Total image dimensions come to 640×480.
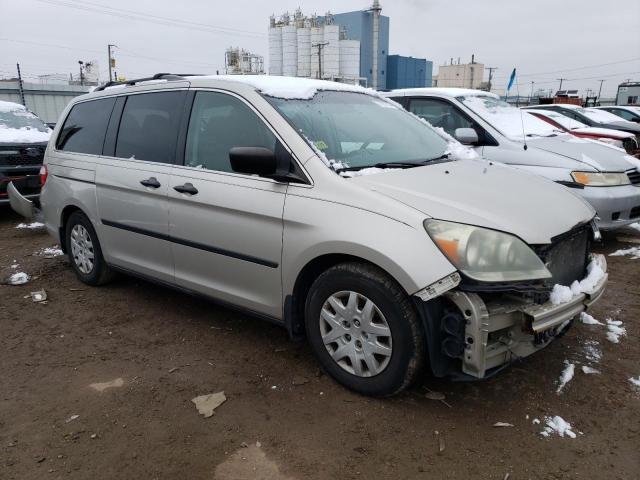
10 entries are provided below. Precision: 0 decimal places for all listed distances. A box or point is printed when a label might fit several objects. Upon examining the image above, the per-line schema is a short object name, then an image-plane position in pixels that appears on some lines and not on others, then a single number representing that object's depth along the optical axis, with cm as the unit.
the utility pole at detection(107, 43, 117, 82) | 3713
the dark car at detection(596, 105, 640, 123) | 1645
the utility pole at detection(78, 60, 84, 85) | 3743
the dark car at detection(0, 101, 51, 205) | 740
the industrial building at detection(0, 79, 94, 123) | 2276
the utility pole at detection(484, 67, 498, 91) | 5628
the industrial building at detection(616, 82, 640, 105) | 3397
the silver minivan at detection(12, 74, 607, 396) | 250
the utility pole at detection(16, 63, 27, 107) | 2071
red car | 898
